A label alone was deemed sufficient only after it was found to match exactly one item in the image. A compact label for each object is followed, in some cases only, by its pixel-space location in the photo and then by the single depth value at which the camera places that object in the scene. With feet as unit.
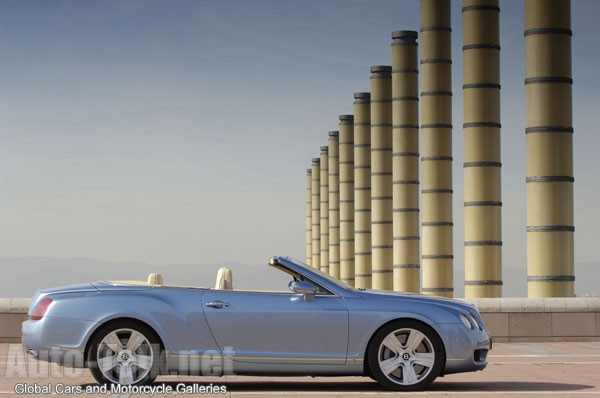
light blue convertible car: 36.37
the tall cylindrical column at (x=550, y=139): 82.28
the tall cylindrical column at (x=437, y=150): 115.03
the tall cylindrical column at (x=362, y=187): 176.04
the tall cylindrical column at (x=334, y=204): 219.32
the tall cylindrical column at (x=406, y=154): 134.41
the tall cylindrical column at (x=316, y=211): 258.78
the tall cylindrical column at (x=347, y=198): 196.65
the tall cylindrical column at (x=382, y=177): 153.99
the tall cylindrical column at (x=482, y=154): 98.22
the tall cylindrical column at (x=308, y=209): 272.72
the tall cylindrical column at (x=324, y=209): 238.95
